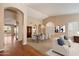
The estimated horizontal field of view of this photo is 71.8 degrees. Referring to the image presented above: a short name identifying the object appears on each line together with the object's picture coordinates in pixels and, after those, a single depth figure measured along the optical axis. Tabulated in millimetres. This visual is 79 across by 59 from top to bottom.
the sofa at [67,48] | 1518
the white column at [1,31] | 1530
